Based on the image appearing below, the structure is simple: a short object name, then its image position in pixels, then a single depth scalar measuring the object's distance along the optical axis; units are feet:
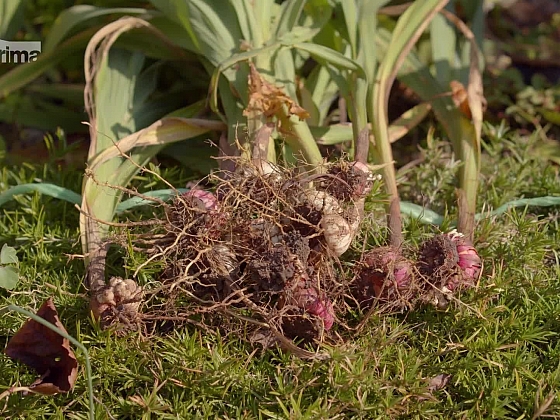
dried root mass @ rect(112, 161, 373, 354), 3.60
